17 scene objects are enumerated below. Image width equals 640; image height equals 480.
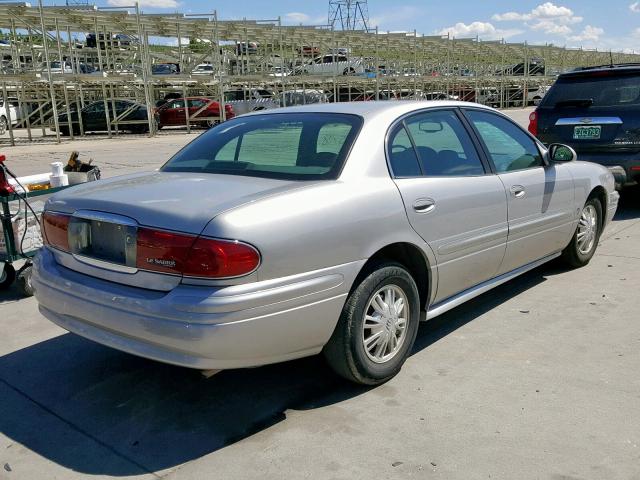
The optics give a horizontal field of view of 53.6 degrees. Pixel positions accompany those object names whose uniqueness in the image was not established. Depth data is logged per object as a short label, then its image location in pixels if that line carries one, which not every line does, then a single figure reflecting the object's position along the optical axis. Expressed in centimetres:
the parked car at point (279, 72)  2806
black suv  748
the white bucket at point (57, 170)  554
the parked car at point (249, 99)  2797
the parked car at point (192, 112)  2639
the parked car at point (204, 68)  2951
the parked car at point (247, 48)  2798
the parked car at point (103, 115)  2574
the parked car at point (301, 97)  2884
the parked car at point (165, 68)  2816
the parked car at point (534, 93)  4347
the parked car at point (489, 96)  4222
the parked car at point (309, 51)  3012
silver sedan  283
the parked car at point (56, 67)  2218
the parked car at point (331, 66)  3168
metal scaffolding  2245
